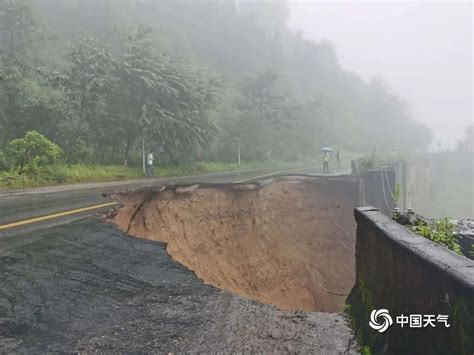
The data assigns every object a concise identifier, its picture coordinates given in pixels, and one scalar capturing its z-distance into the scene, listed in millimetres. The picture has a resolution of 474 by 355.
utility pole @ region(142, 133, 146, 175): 18756
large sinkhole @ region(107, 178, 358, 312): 8766
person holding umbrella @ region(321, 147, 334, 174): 22411
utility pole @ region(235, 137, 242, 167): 30500
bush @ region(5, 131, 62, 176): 13312
